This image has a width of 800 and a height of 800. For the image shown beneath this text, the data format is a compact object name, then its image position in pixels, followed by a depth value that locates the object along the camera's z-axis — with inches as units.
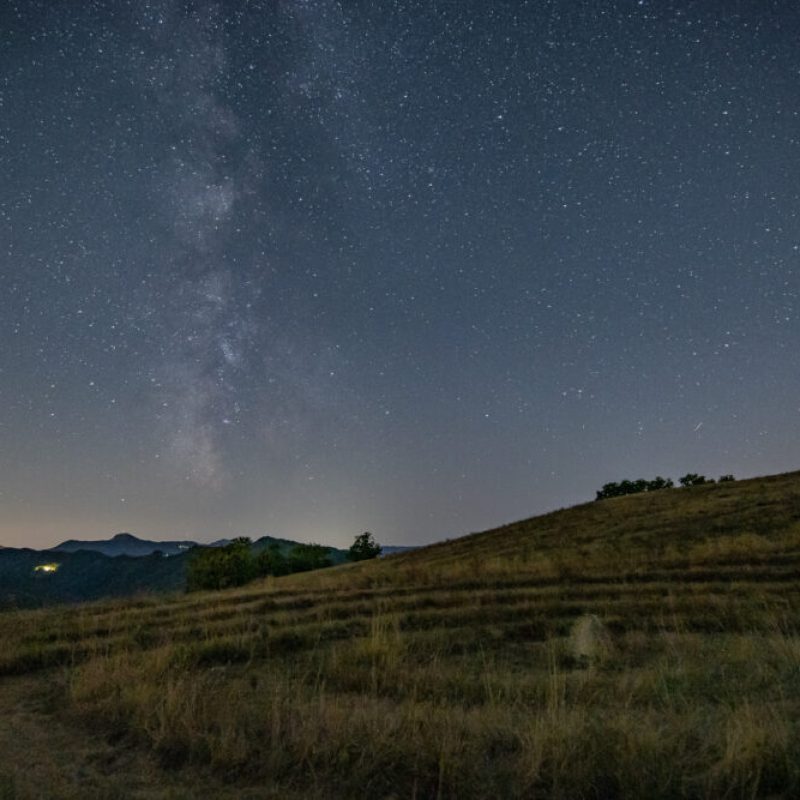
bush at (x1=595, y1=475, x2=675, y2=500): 2504.9
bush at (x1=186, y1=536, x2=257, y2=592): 2185.0
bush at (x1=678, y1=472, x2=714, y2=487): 2582.2
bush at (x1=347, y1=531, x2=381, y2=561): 2433.6
